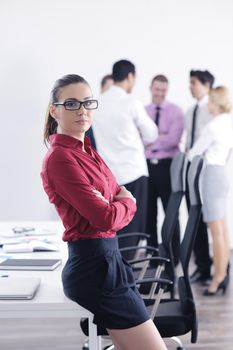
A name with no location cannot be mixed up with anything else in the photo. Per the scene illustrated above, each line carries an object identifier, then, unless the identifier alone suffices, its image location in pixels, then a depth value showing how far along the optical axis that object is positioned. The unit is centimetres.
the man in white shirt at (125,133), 432
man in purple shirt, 518
